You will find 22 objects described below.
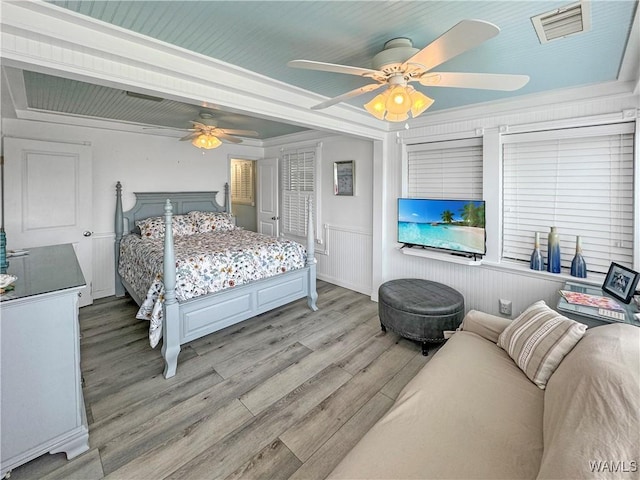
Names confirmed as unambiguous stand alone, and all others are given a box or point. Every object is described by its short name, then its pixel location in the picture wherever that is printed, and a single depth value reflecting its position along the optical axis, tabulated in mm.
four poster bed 2582
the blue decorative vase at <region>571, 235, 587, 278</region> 2594
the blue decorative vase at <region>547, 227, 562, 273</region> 2709
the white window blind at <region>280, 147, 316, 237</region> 4895
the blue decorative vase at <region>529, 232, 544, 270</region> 2812
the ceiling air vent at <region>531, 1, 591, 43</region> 1488
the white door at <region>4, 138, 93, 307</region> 3398
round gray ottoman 2732
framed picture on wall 4324
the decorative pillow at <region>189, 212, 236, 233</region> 4656
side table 1926
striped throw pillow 1562
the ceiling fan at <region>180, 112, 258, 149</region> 3539
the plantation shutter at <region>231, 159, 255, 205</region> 6605
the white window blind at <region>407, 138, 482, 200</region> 3258
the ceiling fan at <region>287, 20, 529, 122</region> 1525
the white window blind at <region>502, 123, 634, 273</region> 2484
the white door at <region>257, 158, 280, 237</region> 5566
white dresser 1558
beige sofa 917
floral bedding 2736
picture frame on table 2137
